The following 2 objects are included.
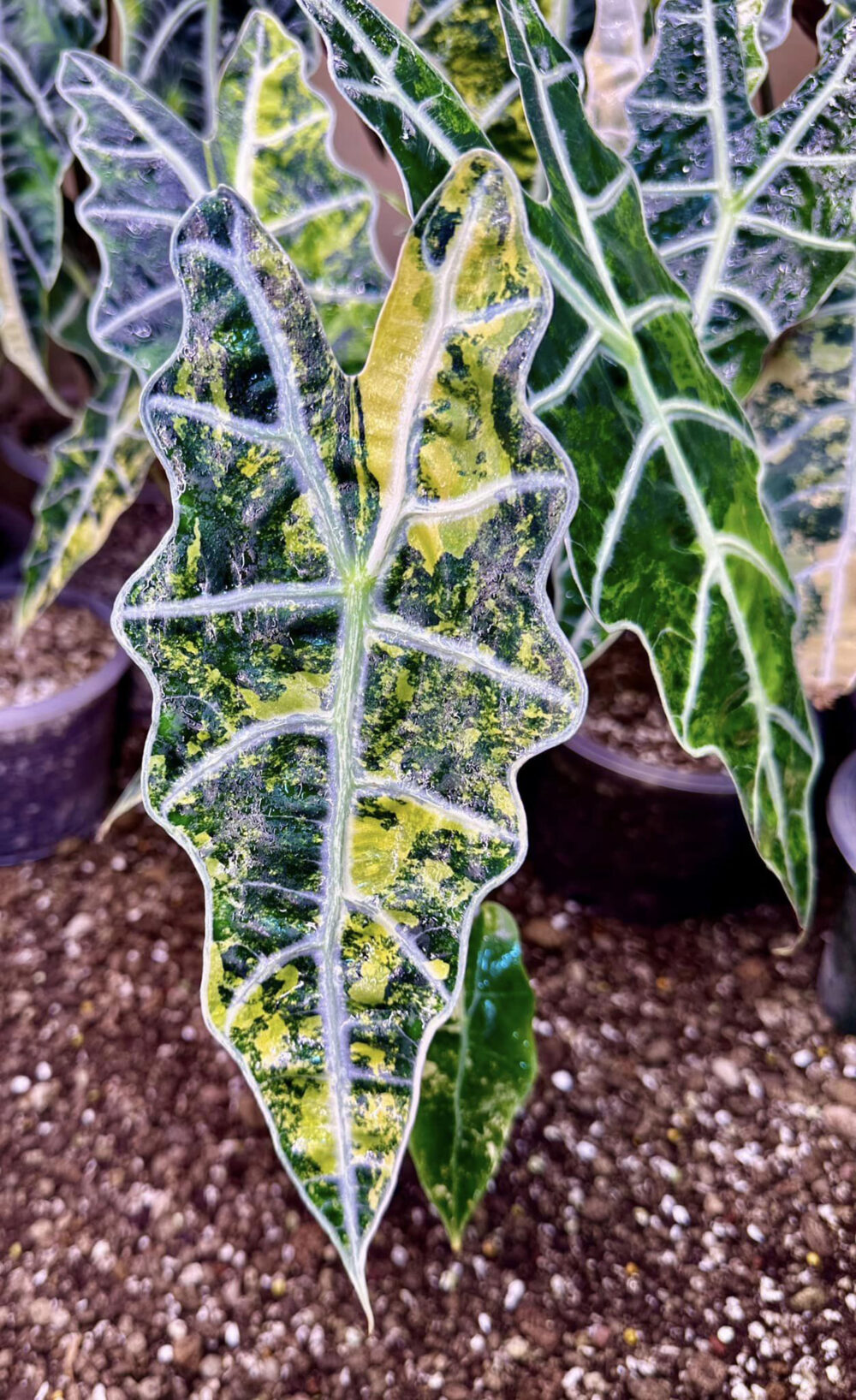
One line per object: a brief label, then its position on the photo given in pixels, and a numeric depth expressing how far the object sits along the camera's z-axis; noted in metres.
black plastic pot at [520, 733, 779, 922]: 1.07
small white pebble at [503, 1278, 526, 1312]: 0.85
